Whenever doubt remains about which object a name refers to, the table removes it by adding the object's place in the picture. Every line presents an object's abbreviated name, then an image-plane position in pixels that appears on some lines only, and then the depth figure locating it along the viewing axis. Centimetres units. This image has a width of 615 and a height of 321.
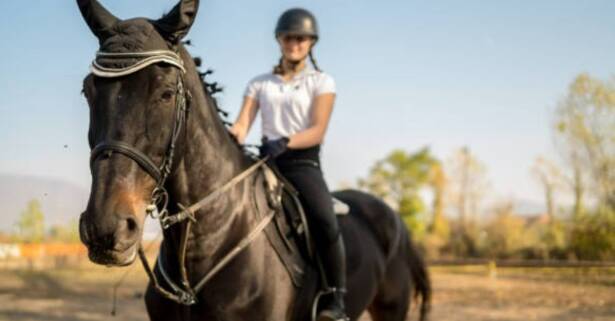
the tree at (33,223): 2598
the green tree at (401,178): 5419
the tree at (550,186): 2903
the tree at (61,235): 2954
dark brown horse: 241
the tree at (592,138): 2461
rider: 393
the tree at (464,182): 4944
